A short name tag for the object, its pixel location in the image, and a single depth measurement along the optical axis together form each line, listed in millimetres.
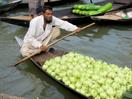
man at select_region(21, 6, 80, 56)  7707
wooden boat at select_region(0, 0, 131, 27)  10945
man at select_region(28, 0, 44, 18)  11211
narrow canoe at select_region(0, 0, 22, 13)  13250
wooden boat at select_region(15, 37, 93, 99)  7398
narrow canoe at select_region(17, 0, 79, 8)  14273
